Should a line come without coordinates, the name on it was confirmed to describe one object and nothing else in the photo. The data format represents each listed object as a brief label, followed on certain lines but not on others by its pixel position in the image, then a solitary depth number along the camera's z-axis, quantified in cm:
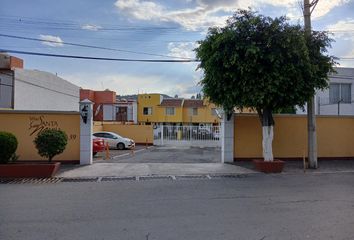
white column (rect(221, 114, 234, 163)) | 1911
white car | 3619
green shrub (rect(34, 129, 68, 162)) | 1505
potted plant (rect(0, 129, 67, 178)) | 1456
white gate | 3984
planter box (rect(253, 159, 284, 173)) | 1647
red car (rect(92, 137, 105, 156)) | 2525
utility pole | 1759
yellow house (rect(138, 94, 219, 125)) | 7162
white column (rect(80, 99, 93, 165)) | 1814
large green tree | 1556
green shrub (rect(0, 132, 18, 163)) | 1451
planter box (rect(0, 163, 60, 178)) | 1454
